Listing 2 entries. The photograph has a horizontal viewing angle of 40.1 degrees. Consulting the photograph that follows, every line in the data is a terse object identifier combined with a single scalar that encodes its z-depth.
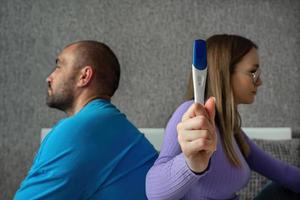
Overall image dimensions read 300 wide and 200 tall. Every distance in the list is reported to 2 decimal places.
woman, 0.61
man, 0.88
